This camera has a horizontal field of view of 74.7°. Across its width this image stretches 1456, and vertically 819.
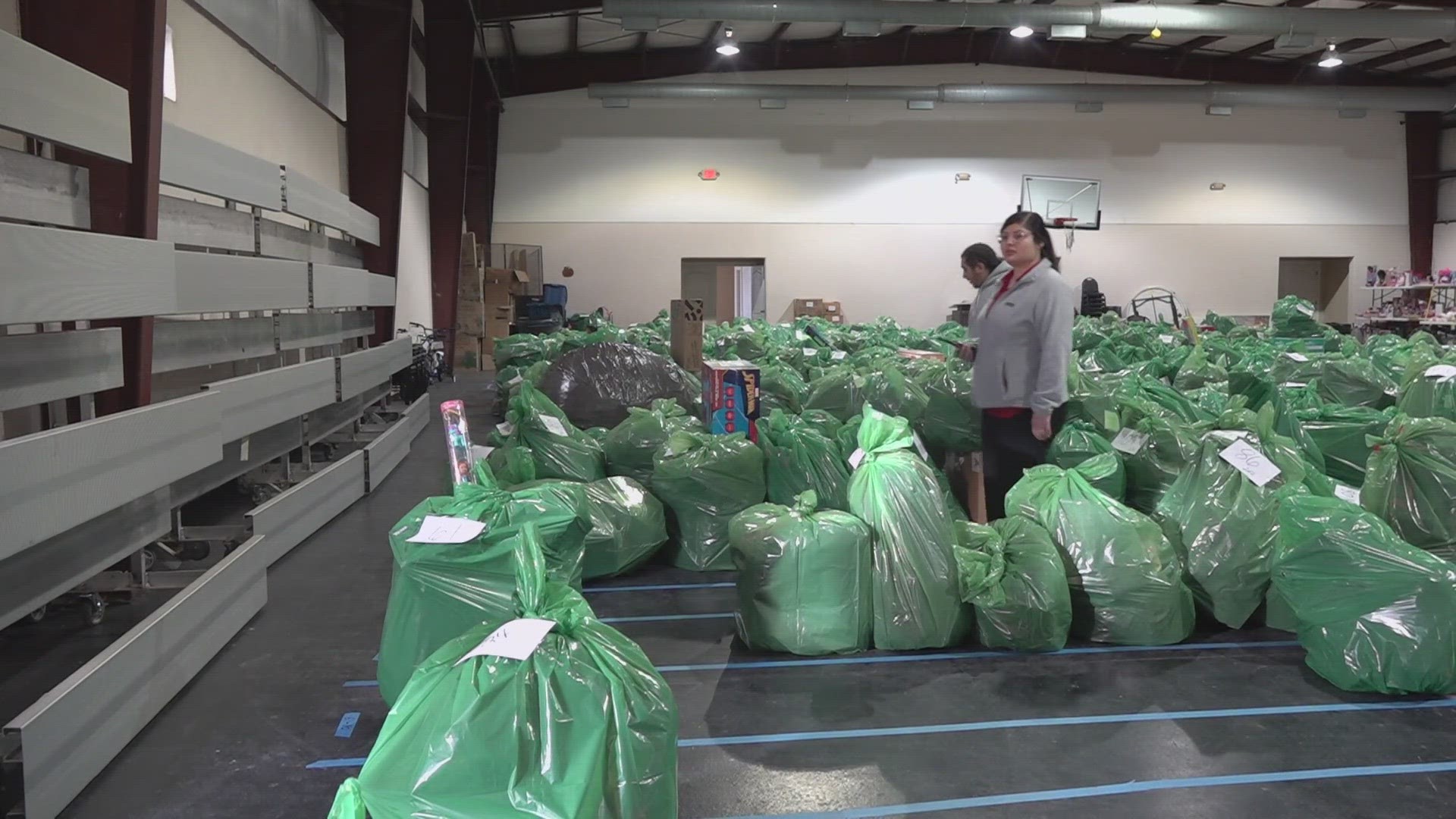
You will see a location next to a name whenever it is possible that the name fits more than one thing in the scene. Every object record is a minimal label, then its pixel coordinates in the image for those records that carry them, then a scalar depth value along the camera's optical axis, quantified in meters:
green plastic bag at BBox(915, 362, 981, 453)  4.02
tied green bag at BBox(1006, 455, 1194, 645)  2.64
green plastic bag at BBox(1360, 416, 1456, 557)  2.76
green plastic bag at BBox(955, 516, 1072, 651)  2.58
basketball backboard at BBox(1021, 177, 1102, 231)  15.88
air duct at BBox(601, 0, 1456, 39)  10.43
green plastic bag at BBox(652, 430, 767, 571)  3.44
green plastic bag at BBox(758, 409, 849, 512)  3.49
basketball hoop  15.55
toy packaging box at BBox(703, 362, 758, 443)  3.99
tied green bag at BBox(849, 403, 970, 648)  2.58
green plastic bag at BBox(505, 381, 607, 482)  3.91
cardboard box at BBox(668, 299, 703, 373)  6.29
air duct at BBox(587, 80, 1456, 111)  14.42
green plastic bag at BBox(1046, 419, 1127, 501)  3.35
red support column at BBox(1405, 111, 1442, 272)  16.59
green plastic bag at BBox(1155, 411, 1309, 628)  2.71
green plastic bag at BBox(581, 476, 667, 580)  3.27
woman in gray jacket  3.02
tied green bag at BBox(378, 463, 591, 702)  2.12
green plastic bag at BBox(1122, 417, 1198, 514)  3.28
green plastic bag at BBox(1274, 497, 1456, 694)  2.29
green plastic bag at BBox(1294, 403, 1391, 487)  3.75
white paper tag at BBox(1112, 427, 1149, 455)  3.29
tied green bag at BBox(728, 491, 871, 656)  2.55
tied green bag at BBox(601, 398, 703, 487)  3.91
